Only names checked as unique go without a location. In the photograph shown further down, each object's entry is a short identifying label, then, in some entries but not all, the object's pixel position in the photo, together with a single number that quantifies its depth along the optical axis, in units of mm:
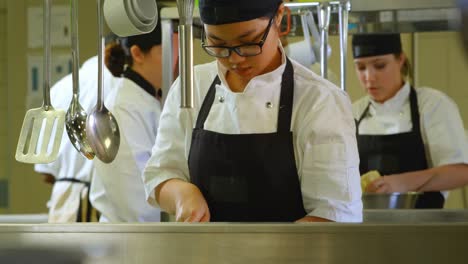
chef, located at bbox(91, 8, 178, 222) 3548
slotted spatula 2403
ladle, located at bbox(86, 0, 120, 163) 2483
